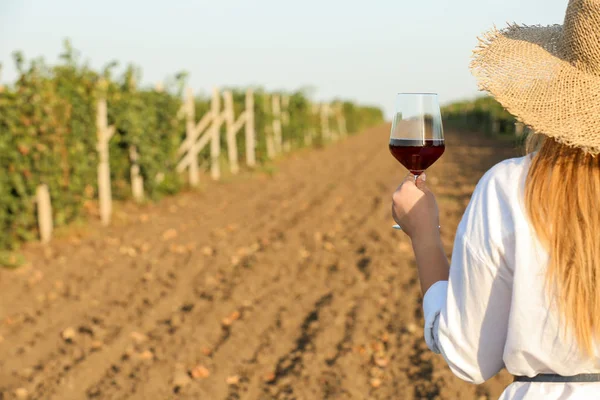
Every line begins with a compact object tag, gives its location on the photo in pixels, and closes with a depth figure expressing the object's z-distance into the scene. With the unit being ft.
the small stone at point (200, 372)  16.38
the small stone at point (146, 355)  17.43
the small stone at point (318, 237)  29.07
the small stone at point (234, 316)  20.02
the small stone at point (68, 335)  19.22
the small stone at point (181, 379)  15.98
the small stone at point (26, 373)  17.01
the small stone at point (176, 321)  19.54
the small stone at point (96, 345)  18.43
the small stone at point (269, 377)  16.16
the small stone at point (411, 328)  18.51
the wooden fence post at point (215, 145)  52.54
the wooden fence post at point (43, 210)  30.50
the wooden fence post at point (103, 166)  35.06
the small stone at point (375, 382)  15.76
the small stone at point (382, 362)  16.69
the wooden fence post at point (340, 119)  124.82
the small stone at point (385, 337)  18.03
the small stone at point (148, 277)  24.35
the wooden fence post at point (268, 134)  67.60
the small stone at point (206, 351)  17.69
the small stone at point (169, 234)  31.22
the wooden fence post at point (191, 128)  46.65
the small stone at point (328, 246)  27.47
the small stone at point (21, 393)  15.90
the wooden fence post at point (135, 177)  39.19
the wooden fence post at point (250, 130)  61.98
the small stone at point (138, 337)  18.67
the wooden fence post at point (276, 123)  71.54
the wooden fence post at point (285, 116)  76.17
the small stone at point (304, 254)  26.59
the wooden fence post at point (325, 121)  104.58
